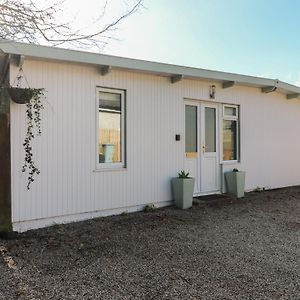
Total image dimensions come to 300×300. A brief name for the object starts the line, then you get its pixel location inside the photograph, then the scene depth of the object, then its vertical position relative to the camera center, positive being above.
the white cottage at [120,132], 5.42 +0.29
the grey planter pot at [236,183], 8.17 -0.90
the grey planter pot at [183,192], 6.96 -0.93
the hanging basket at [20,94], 5.10 +0.79
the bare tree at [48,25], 3.80 +1.43
